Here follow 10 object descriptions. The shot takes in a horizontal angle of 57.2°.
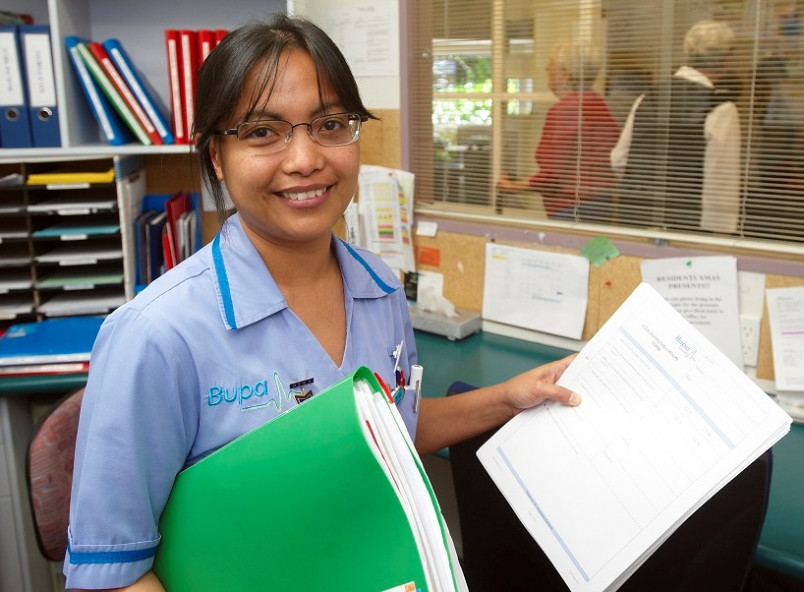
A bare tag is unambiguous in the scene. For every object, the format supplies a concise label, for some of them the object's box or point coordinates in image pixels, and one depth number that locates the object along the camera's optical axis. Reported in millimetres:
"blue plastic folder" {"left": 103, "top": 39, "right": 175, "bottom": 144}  2072
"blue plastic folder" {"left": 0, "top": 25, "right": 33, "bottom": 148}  2031
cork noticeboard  1627
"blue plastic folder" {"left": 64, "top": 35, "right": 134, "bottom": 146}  2078
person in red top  1787
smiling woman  803
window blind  1561
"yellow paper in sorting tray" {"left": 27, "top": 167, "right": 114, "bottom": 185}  2059
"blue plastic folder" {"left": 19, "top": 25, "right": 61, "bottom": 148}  2049
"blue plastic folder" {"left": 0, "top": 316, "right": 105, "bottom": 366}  1822
